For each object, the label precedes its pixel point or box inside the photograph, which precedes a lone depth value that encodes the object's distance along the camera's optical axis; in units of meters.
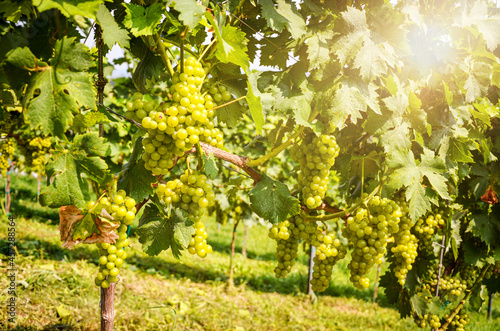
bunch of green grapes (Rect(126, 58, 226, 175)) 0.97
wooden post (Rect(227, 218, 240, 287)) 3.27
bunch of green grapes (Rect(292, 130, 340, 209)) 1.17
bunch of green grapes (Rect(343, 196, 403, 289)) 1.21
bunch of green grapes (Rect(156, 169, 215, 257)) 1.05
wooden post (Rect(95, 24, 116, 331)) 1.10
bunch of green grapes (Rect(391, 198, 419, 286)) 1.30
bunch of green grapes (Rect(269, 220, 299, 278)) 1.26
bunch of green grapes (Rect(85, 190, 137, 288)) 1.01
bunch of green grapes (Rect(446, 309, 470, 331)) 1.60
